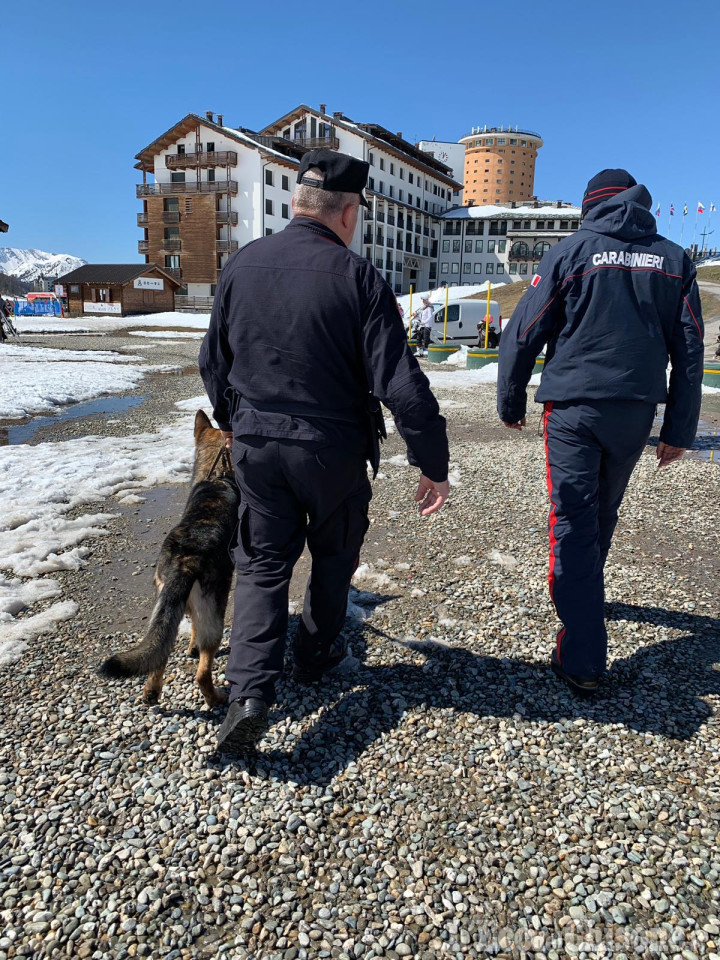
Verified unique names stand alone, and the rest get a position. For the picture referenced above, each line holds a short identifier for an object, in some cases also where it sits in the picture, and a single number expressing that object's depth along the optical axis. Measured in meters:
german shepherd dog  2.39
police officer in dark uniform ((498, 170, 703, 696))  2.73
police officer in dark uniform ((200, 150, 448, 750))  2.31
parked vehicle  26.95
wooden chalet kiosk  50.12
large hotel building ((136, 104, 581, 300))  52.91
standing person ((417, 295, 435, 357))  22.81
